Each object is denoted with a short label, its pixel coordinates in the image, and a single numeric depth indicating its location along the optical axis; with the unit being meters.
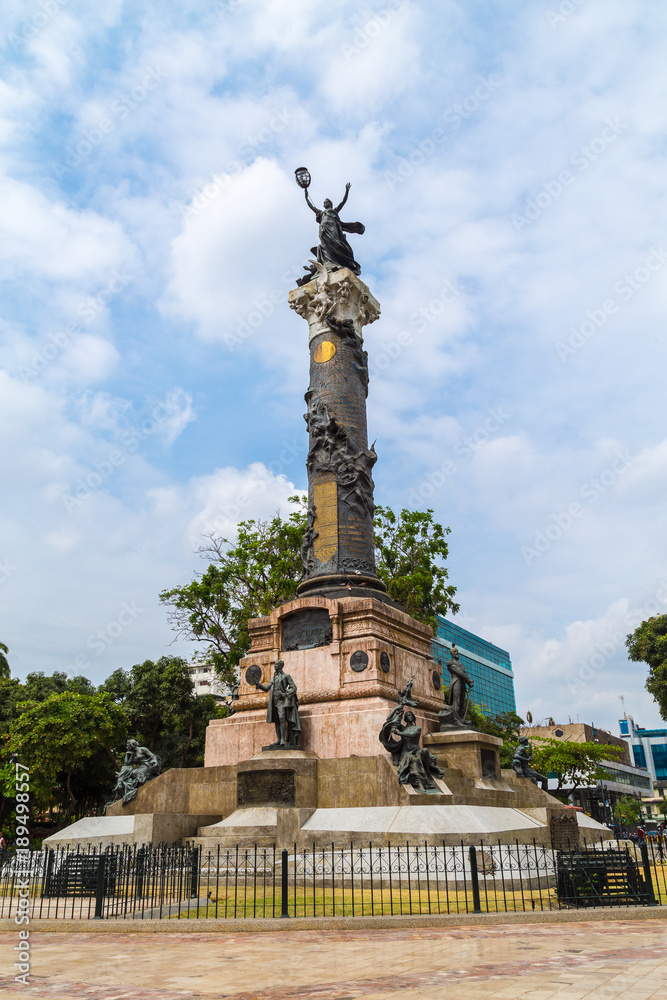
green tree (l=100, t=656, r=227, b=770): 34.38
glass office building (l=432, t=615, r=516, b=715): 88.81
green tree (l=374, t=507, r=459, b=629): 32.03
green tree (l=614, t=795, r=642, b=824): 60.38
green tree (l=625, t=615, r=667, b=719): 31.45
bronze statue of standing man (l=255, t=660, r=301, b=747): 17.42
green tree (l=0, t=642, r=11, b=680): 36.06
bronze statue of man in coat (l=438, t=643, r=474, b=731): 19.28
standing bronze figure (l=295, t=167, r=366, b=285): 25.84
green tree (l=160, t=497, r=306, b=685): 31.88
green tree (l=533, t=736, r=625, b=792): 50.50
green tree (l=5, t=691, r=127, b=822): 27.41
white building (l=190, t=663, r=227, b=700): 91.98
